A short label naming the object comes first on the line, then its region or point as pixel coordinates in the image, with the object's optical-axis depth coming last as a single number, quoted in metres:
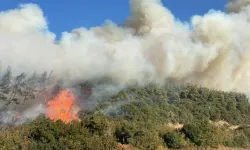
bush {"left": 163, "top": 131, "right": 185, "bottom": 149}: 39.81
